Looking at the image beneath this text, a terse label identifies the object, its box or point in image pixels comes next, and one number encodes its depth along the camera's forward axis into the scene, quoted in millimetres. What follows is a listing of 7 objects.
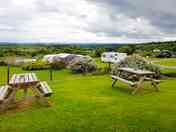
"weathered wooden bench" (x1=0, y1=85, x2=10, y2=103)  3187
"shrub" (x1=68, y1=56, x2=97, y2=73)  10192
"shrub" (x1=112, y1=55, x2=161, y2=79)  7972
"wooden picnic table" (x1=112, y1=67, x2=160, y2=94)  4989
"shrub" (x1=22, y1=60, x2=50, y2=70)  12437
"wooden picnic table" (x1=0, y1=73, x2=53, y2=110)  3500
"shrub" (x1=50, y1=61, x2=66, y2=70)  12184
